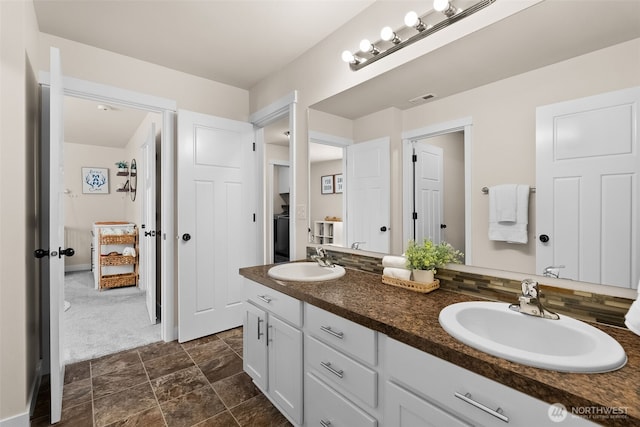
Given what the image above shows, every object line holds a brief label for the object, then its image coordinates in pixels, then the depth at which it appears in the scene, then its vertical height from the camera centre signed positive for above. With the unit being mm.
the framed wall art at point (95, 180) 5902 +624
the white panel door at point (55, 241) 1602 -156
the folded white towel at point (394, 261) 1584 -273
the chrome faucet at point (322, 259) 1978 -326
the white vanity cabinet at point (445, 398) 721 -513
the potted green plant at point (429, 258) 1447 -234
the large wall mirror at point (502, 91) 1041 +500
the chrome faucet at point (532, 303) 1030 -331
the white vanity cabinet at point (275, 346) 1497 -759
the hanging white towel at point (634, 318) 845 -310
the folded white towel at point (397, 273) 1514 -322
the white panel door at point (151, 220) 3178 -92
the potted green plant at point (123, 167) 5367 +823
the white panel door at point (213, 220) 2689 -79
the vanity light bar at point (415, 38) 1284 +872
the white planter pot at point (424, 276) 1444 -316
